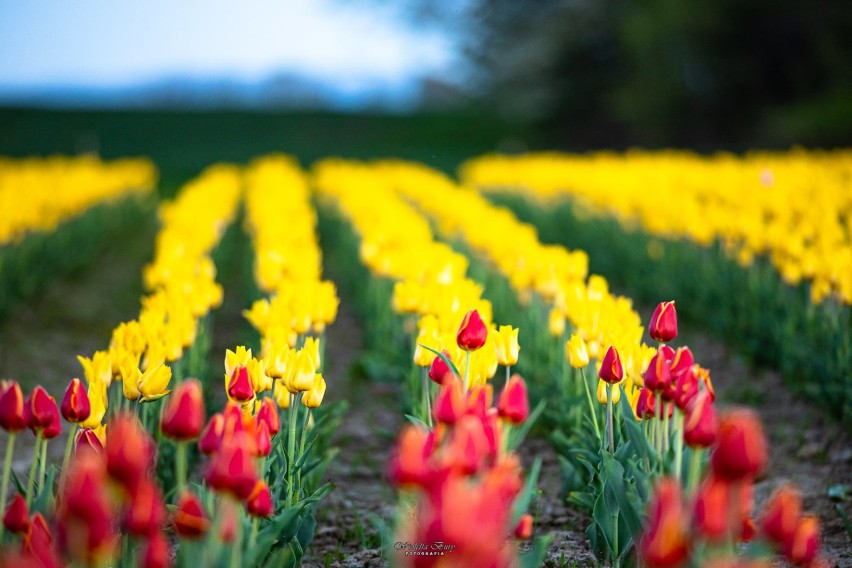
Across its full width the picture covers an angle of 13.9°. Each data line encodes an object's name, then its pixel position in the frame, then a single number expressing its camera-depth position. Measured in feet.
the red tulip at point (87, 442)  15.38
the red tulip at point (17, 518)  15.02
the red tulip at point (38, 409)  15.40
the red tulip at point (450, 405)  14.95
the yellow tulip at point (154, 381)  16.05
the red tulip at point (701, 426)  14.88
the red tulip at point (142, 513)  14.41
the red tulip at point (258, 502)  15.05
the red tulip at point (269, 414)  15.56
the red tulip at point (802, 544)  14.52
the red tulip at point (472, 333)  16.00
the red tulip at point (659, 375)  15.50
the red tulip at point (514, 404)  15.28
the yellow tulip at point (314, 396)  16.28
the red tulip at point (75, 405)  15.62
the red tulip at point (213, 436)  15.00
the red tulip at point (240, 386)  15.71
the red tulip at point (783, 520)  14.48
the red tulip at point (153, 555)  14.41
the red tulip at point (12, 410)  15.28
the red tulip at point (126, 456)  14.36
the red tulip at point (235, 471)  14.58
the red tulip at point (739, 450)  14.36
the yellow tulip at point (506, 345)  16.36
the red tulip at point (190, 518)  14.68
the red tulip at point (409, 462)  14.46
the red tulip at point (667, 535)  14.24
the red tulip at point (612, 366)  16.05
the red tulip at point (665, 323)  16.13
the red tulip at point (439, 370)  16.07
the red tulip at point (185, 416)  14.82
